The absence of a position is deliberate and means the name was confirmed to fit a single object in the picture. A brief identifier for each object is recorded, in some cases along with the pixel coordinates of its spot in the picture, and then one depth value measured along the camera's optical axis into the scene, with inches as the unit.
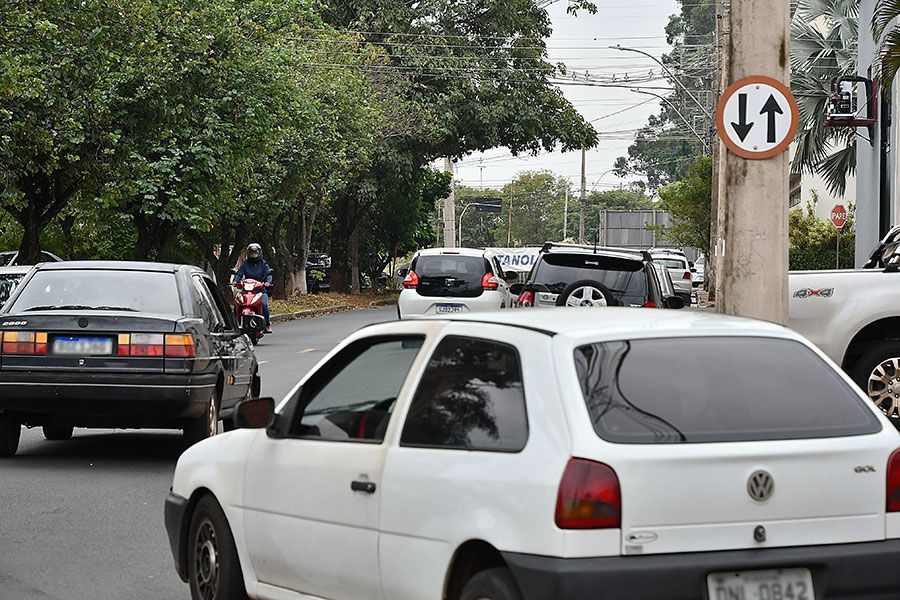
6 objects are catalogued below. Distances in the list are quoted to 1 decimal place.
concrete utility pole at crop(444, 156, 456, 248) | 2642.7
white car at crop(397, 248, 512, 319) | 1058.7
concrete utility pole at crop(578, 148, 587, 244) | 3597.0
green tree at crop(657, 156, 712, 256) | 2292.1
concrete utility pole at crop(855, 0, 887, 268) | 1269.7
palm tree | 1600.6
